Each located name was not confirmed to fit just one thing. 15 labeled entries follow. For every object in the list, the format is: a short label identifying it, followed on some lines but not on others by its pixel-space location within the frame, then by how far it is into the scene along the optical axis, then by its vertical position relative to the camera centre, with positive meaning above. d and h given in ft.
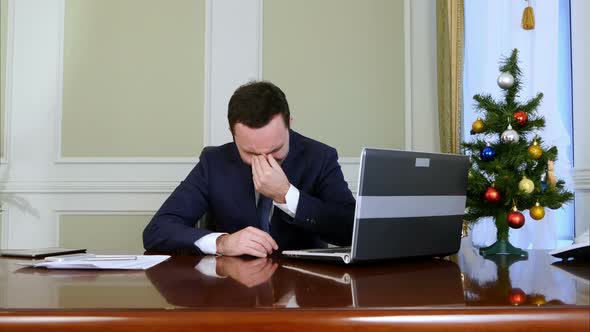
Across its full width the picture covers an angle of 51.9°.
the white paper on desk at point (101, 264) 4.04 -0.55
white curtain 9.74 +1.98
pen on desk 4.45 -0.56
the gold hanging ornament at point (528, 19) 9.79 +2.72
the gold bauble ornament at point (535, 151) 6.53 +0.39
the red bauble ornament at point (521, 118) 6.76 +0.78
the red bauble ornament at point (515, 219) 6.20 -0.33
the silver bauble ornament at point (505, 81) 6.89 +1.22
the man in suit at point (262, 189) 6.37 -0.03
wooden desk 2.43 -0.53
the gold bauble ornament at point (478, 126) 6.95 +0.70
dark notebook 5.31 -0.62
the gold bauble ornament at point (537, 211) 6.38 -0.25
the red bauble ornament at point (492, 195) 6.37 -0.08
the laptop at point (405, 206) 4.11 -0.14
